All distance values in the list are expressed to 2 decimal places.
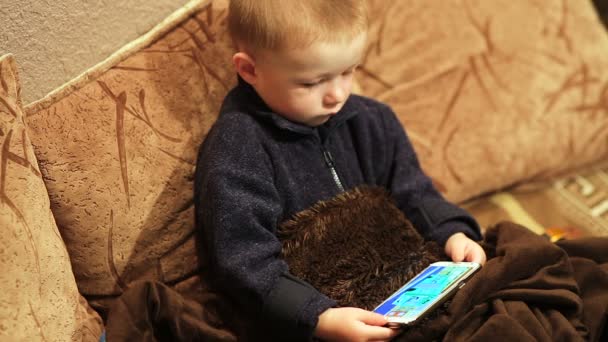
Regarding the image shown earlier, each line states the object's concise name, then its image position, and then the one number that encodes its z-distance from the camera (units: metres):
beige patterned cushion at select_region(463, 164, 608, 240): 1.46
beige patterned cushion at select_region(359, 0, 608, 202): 1.45
